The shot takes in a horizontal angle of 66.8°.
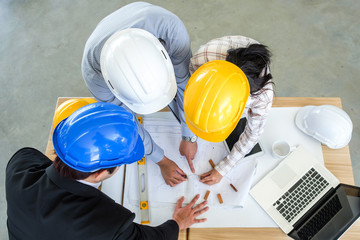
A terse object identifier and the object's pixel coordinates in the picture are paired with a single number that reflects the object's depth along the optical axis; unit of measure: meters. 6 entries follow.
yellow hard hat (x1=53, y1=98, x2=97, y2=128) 1.39
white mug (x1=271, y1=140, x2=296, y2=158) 1.53
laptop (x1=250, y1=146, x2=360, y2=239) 1.36
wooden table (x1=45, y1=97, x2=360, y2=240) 1.39
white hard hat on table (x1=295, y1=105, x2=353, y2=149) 1.44
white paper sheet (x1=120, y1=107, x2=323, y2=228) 1.42
